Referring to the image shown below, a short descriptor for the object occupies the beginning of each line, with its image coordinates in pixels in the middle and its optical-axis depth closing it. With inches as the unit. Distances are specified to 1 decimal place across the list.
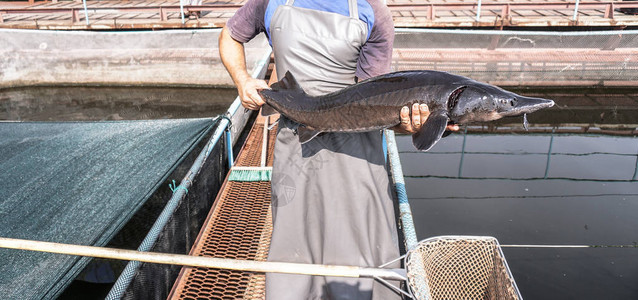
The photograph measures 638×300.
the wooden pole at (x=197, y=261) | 83.4
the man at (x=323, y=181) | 108.3
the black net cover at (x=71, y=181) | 121.6
